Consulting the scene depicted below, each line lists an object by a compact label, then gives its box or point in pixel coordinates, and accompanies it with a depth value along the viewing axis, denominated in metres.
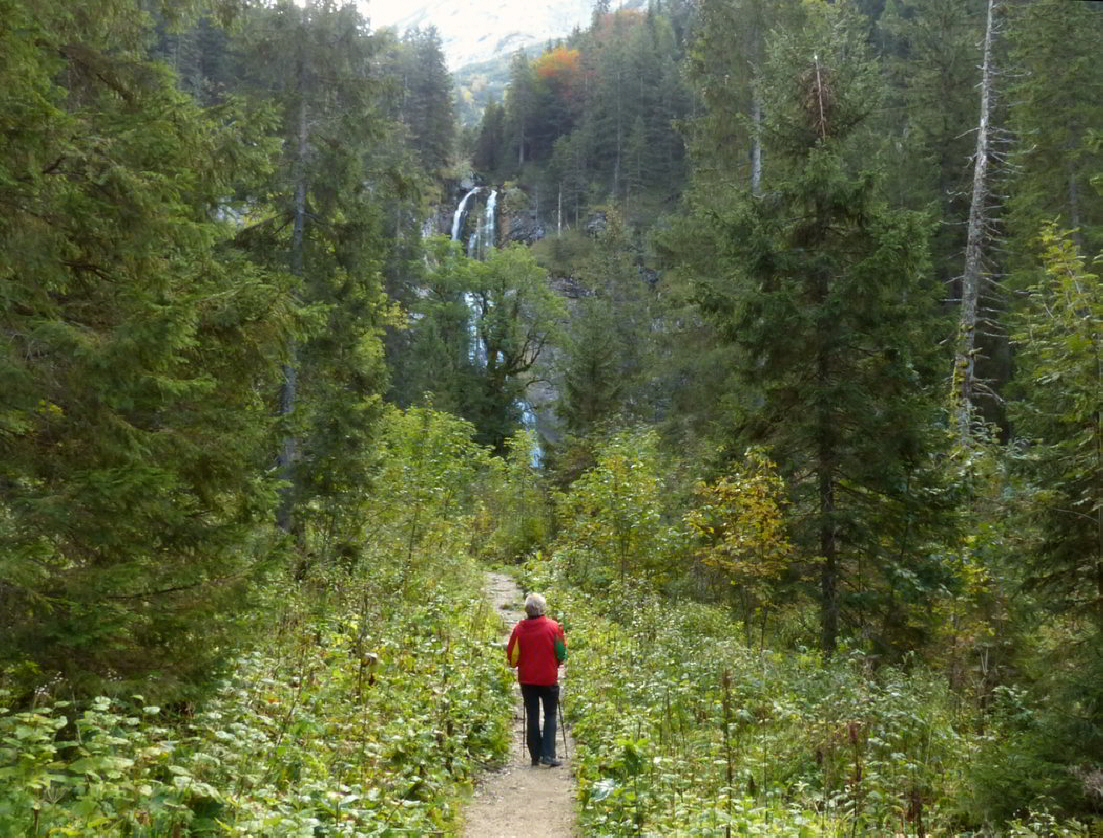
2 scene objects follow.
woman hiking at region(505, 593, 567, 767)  7.97
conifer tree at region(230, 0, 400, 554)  14.09
